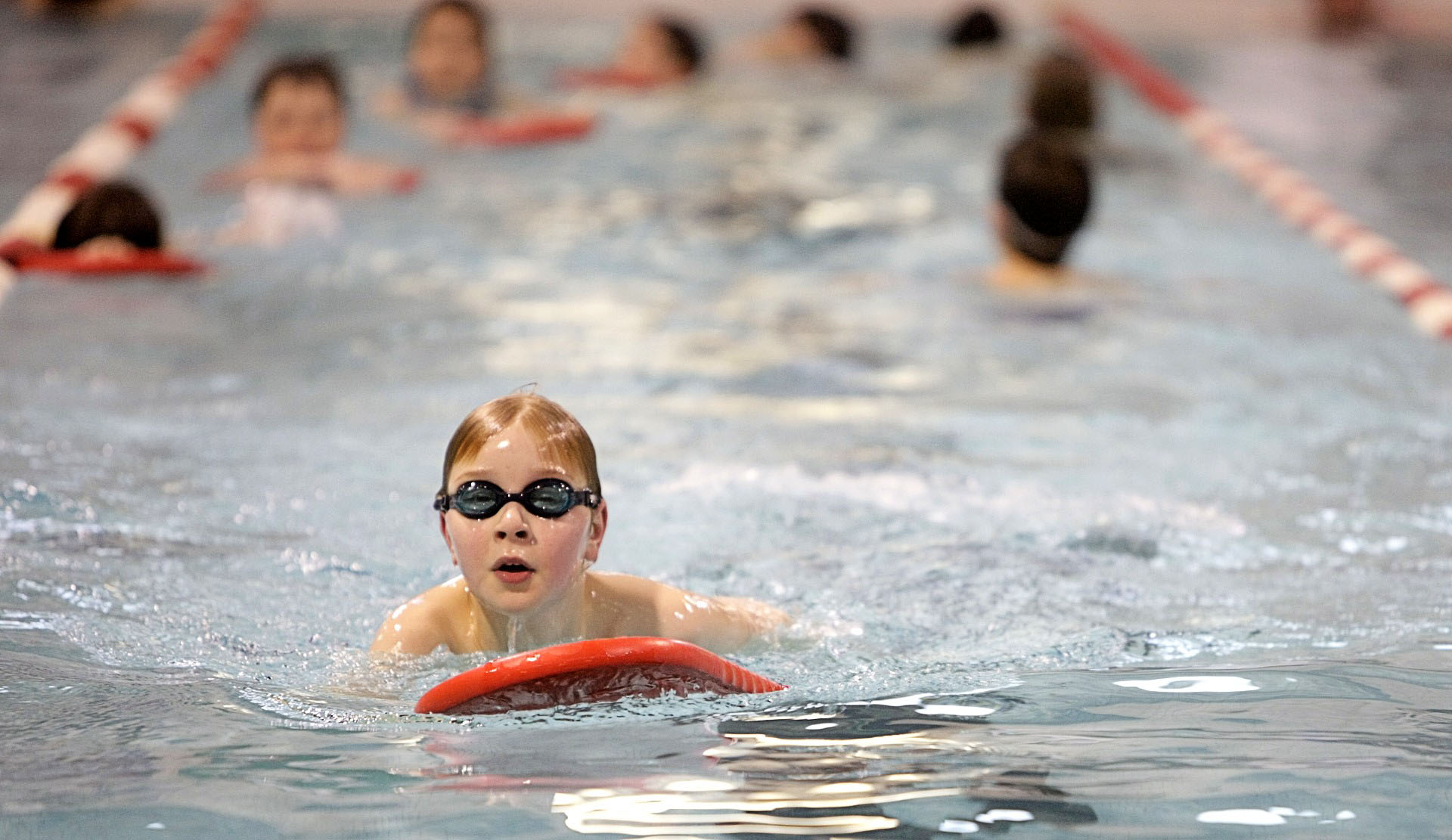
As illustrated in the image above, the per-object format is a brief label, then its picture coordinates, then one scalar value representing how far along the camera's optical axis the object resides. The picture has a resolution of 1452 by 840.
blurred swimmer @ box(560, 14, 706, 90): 19.25
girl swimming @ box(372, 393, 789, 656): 5.52
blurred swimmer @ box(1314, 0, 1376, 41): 23.53
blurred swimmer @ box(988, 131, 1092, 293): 11.59
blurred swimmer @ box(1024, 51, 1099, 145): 15.20
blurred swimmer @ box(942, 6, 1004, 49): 21.23
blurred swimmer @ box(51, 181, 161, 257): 11.98
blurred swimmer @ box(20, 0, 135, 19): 21.84
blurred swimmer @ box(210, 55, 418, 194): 14.46
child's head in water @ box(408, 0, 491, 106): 16.67
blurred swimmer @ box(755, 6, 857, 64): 20.72
